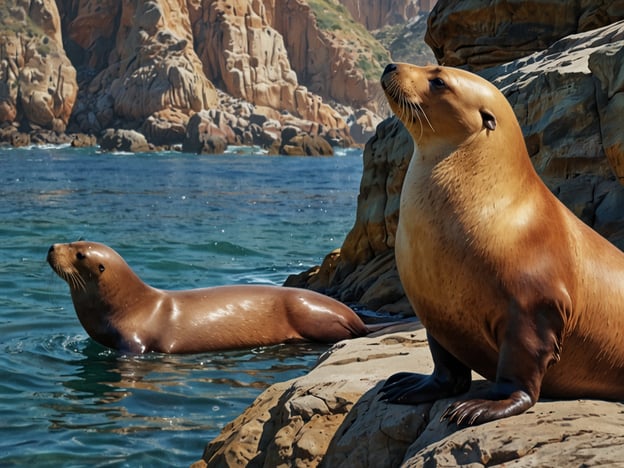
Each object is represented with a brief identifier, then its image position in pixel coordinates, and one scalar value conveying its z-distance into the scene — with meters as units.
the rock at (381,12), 178.88
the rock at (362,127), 96.94
